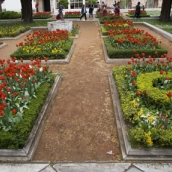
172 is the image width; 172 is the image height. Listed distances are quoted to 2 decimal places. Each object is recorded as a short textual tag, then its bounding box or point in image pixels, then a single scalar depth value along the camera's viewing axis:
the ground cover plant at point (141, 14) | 25.43
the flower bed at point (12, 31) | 15.05
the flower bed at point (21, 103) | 3.98
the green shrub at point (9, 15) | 27.55
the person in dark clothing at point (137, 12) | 23.72
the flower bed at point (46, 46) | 9.48
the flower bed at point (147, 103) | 3.96
